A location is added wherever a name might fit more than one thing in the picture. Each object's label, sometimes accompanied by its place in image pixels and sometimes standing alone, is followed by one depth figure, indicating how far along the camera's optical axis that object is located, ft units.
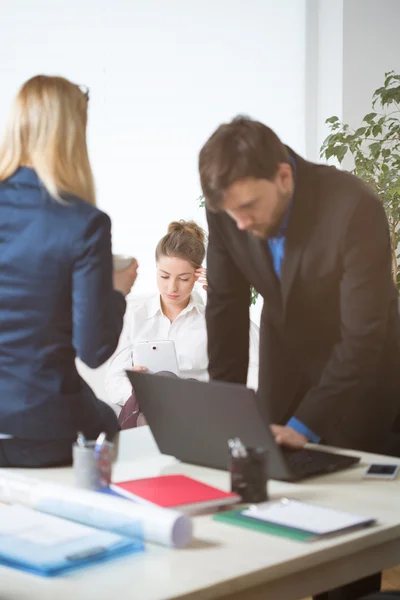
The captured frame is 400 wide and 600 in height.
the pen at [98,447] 9.87
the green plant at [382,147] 15.53
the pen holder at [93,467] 9.90
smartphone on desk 10.26
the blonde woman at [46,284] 10.57
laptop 10.15
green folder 8.86
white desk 8.18
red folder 9.35
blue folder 8.37
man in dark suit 11.39
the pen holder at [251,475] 9.63
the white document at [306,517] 8.99
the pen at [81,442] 9.99
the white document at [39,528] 8.69
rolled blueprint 8.72
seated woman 14.20
